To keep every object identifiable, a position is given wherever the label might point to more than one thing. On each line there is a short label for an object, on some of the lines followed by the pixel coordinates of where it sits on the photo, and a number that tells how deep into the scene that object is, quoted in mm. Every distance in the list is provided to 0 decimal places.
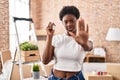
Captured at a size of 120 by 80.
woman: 1007
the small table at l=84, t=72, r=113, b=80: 2703
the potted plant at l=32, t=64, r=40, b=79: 1768
